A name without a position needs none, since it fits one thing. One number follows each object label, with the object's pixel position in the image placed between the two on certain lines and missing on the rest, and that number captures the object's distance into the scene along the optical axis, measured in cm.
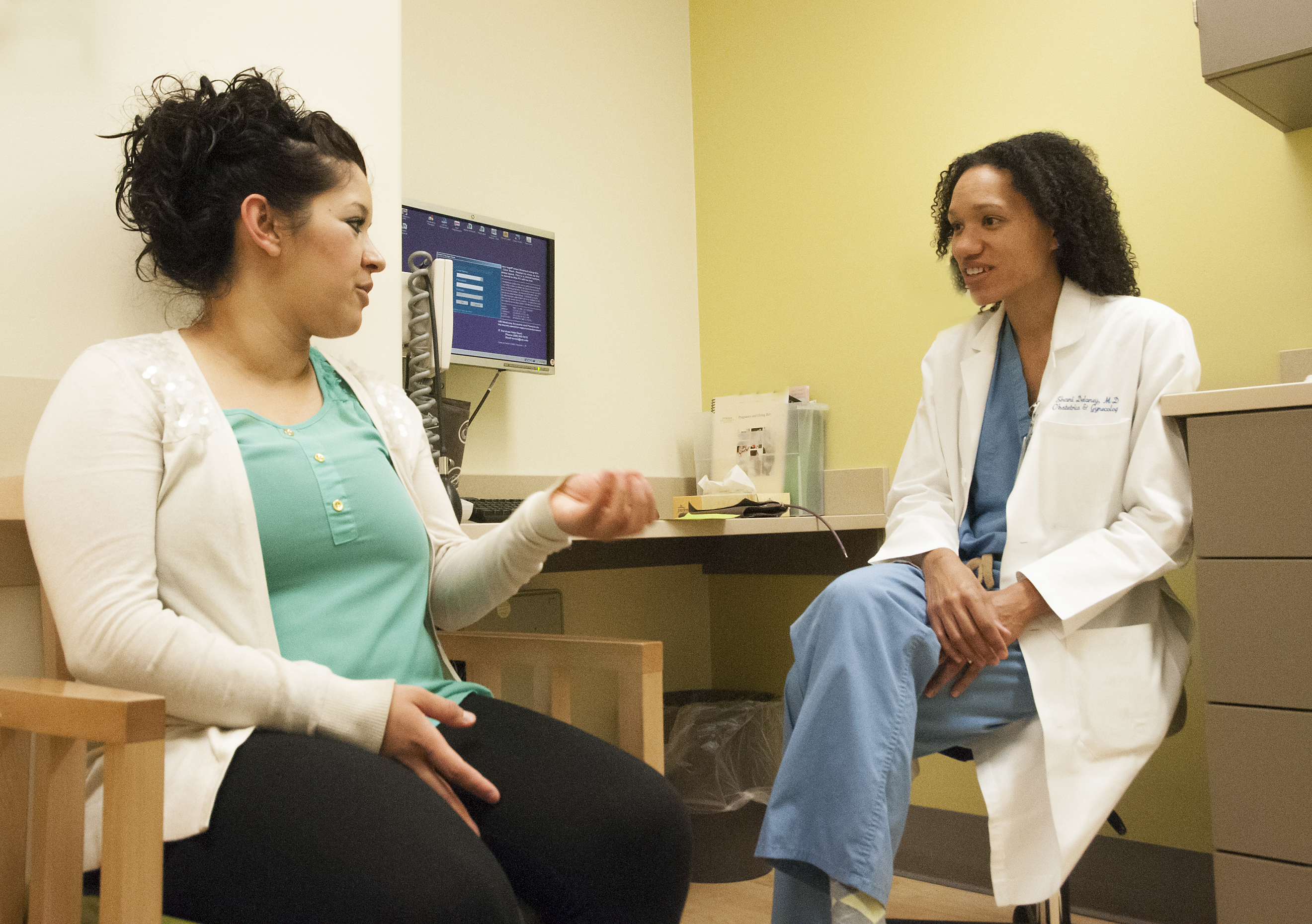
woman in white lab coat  133
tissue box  212
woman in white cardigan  86
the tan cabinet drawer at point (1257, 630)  124
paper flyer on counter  244
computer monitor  205
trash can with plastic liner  215
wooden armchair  73
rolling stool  152
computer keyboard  180
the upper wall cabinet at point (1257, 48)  155
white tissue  231
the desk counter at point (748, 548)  207
